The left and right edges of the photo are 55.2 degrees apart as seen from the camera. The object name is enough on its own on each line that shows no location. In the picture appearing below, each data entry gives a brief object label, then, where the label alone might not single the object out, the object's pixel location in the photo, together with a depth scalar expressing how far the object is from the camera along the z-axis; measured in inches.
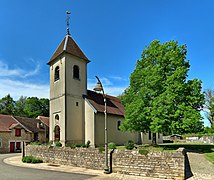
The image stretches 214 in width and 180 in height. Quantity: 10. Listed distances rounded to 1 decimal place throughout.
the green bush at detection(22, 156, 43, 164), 730.8
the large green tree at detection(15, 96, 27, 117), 2405.1
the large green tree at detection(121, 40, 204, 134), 663.8
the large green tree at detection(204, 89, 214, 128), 1628.9
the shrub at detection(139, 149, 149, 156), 467.4
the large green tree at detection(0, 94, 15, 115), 2305.6
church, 945.5
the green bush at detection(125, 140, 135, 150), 657.3
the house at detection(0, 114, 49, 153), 1371.8
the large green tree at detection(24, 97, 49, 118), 2502.2
